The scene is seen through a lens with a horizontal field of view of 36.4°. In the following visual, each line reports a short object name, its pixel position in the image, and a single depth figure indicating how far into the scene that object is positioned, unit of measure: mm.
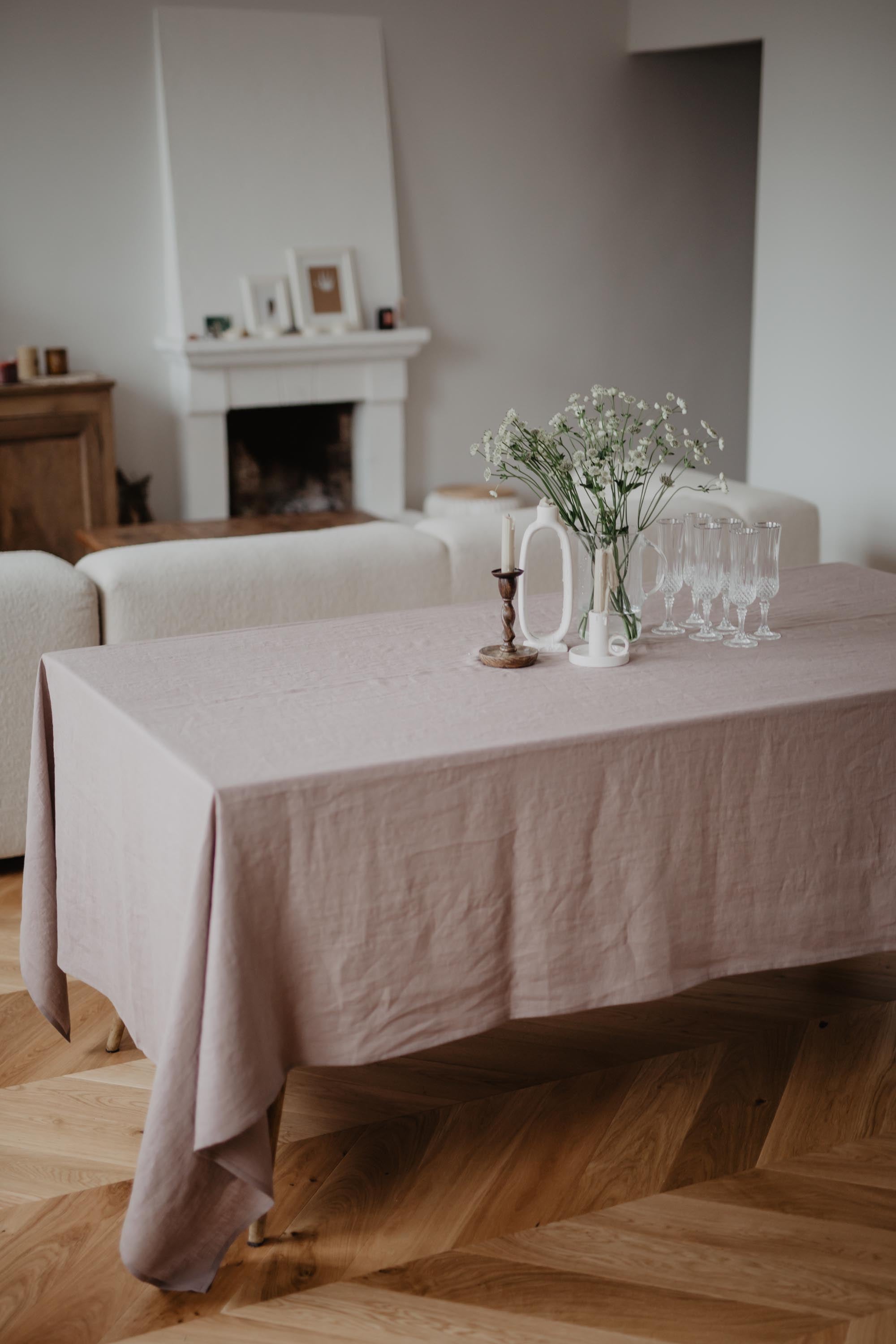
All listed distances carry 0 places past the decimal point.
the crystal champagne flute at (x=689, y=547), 2412
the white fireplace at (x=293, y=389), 5844
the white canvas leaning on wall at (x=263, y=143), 5648
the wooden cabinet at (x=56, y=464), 5457
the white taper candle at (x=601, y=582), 2258
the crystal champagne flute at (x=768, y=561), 2354
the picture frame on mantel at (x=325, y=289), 5945
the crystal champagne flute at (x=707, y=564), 2398
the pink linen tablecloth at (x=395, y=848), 1790
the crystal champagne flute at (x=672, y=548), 2445
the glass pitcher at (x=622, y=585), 2355
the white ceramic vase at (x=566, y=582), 2297
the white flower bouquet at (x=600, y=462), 2230
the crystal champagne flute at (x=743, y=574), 2363
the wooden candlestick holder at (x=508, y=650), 2270
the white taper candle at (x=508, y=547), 2240
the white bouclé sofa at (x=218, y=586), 2984
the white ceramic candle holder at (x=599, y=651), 2277
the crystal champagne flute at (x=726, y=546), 2393
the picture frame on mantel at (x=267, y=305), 5836
